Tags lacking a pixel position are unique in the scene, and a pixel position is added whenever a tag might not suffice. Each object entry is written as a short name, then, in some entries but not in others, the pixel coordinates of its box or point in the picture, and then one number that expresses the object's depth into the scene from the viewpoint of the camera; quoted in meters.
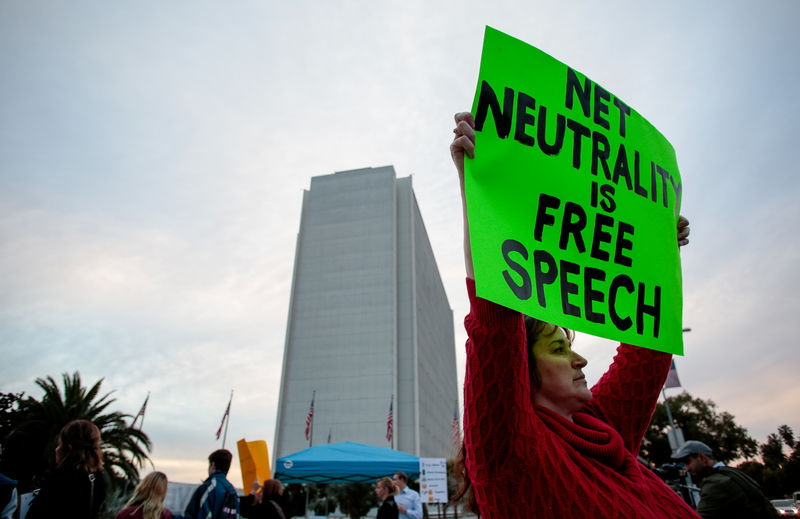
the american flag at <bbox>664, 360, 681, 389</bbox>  13.31
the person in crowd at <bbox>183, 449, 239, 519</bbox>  4.21
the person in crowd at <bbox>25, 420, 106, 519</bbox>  2.64
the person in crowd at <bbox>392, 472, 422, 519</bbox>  5.77
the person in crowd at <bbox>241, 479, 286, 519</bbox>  5.44
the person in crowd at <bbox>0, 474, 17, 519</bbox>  3.20
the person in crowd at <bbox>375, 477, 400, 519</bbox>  5.89
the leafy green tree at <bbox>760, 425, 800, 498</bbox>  30.03
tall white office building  40.88
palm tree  17.77
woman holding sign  1.08
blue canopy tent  8.49
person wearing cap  3.14
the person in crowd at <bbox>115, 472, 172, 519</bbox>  3.59
